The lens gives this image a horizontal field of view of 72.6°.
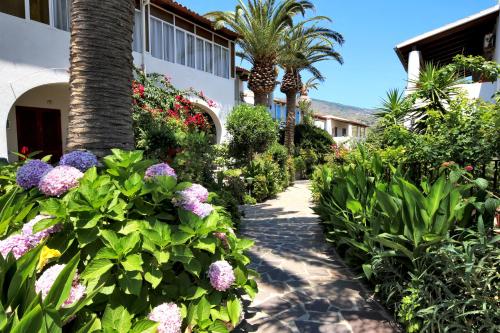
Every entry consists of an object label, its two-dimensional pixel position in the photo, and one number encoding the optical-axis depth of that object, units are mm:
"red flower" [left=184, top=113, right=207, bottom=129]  11341
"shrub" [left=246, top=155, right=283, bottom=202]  11977
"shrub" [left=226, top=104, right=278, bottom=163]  13008
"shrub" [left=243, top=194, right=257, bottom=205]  11375
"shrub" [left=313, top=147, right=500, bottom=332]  2750
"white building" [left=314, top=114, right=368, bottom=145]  38938
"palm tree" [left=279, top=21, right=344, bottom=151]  18547
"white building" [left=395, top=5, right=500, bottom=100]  10820
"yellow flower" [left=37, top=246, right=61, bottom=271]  2121
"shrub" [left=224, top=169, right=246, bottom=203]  10734
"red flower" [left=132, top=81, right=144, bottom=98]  10258
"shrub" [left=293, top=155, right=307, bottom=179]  19344
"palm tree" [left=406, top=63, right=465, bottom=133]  6102
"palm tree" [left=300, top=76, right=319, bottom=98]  35031
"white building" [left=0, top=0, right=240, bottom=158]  8227
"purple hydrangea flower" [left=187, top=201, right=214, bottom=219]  2725
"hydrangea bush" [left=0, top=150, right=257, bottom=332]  2041
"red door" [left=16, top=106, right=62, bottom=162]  10617
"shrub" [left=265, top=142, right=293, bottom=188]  14556
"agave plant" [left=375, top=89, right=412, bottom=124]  6322
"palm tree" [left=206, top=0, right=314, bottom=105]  15625
